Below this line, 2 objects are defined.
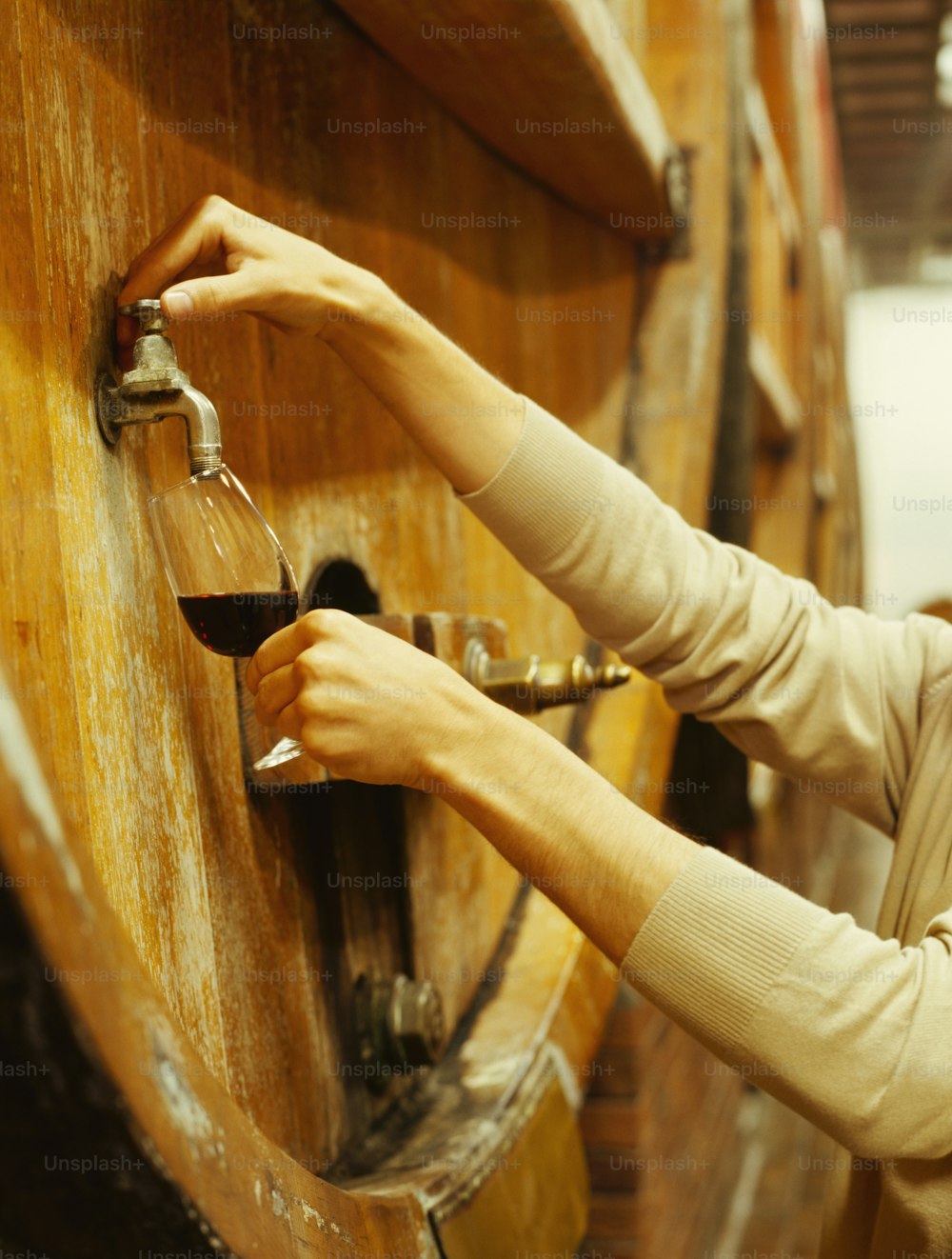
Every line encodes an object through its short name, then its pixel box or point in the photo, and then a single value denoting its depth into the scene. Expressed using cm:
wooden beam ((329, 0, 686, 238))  111
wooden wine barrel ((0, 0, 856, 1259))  50
